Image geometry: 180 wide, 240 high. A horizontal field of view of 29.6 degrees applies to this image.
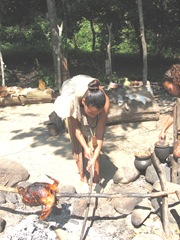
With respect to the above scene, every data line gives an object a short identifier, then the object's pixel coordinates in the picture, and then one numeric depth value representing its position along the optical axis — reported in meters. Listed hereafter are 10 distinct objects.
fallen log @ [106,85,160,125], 7.71
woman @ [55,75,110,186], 3.98
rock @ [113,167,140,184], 5.14
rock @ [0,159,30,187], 5.30
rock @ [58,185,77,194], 4.88
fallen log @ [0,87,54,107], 9.66
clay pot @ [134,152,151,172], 5.14
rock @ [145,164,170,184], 4.96
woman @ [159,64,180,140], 3.95
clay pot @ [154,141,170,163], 5.10
